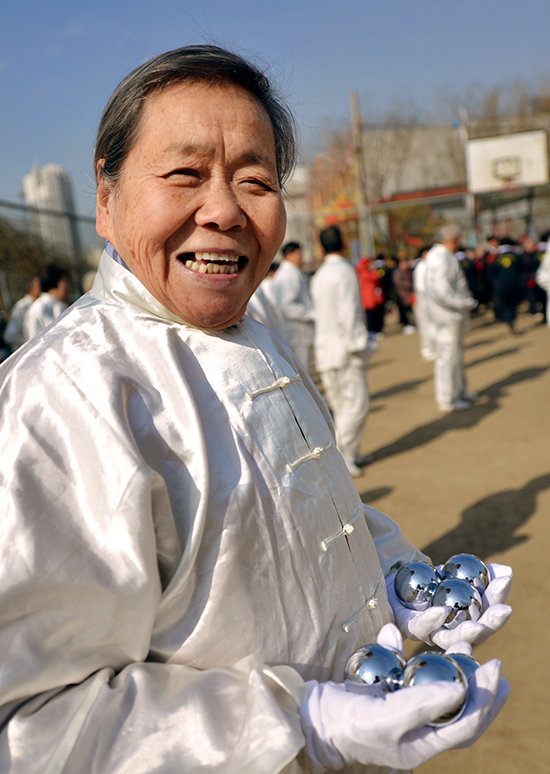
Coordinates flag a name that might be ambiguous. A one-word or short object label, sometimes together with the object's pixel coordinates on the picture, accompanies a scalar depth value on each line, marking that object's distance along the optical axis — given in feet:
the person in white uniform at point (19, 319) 25.07
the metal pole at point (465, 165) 66.10
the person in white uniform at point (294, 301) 23.47
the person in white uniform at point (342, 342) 18.70
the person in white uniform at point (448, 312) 24.07
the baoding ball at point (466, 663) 3.27
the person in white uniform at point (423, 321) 33.42
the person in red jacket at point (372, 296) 43.09
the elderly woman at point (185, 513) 2.93
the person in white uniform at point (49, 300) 21.18
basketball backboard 63.10
